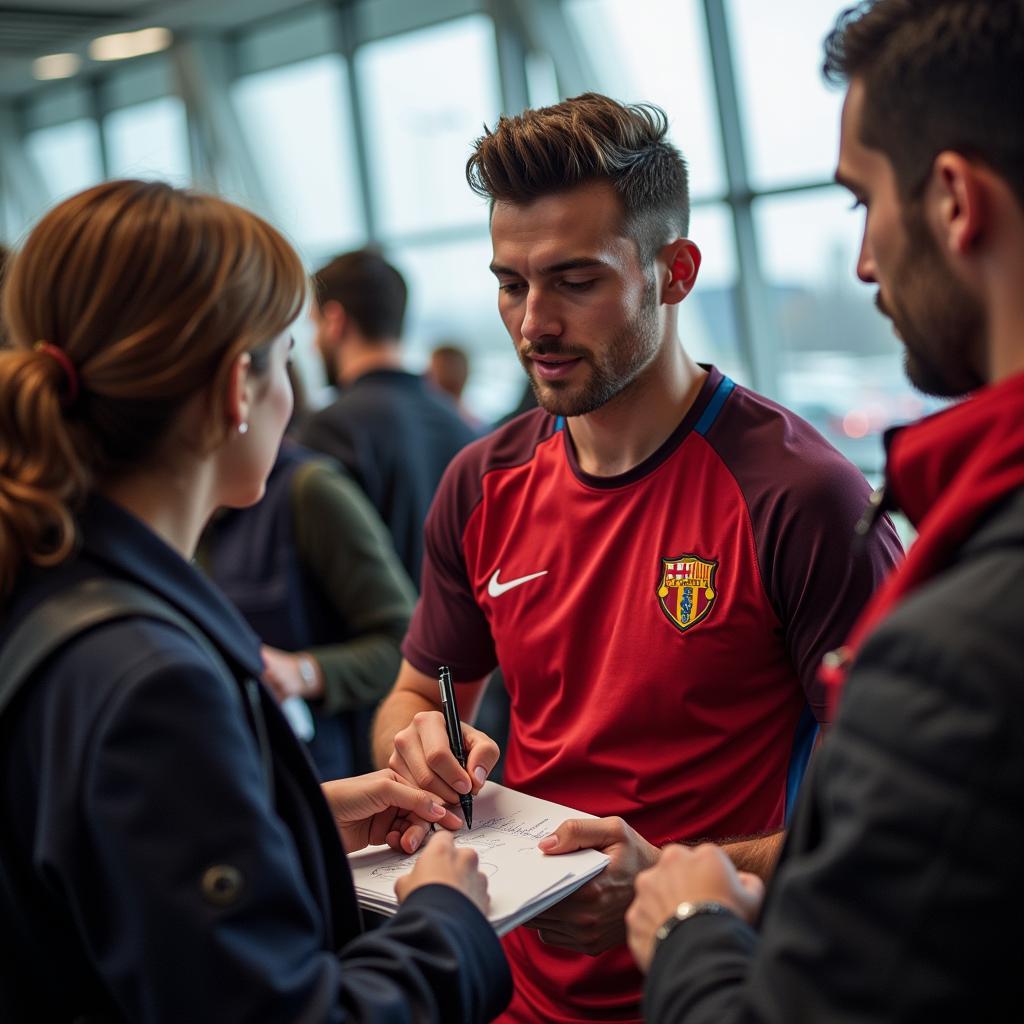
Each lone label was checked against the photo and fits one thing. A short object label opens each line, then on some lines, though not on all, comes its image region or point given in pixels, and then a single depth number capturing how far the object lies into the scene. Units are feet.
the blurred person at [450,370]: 22.43
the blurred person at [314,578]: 8.42
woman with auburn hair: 3.18
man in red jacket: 2.73
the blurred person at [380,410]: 10.84
